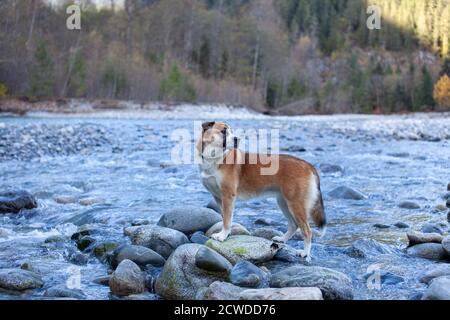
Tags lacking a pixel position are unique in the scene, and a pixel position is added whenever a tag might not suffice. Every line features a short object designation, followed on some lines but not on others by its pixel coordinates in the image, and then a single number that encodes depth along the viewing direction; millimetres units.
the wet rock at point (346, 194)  9422
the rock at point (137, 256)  5168
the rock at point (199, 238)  5879
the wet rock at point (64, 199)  8992
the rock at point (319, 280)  4296
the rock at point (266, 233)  6355
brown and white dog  5426
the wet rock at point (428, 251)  5539
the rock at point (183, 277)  4426
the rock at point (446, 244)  5486
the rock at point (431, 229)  6609
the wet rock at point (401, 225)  7078
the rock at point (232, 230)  6160
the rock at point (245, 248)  5230
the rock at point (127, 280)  4457
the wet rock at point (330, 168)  13072
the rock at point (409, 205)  8539
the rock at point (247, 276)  4578
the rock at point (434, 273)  4718
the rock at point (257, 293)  3789
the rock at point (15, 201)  7957
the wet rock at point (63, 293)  4250
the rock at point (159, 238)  5590
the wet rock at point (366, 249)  5691
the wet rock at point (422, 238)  5901
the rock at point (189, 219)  6438
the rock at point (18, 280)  4426
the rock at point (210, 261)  4707
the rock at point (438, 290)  3951
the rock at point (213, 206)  7814
